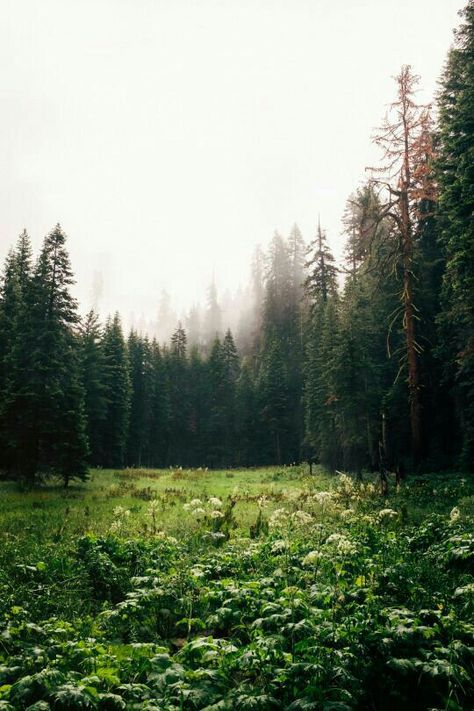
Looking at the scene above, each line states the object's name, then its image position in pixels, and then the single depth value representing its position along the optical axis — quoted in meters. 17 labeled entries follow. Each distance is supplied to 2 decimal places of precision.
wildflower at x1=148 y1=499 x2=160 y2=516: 11.14
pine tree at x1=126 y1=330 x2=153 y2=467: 58.12
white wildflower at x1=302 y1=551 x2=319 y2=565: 5.62
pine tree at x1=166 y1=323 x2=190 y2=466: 66.81
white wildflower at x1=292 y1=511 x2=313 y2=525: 9.85
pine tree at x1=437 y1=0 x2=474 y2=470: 17.88
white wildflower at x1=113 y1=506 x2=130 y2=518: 10.96
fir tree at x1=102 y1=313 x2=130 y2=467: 47.62
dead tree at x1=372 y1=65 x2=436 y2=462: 20.25
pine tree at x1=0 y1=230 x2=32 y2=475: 25.12
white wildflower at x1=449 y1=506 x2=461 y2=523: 8.66
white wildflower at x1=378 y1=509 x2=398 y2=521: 11.29
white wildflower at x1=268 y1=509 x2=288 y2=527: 9.89
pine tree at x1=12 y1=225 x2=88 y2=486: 23.81
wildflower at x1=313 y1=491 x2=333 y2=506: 11.02
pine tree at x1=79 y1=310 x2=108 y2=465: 44.06
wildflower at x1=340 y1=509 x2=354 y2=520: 11.07
